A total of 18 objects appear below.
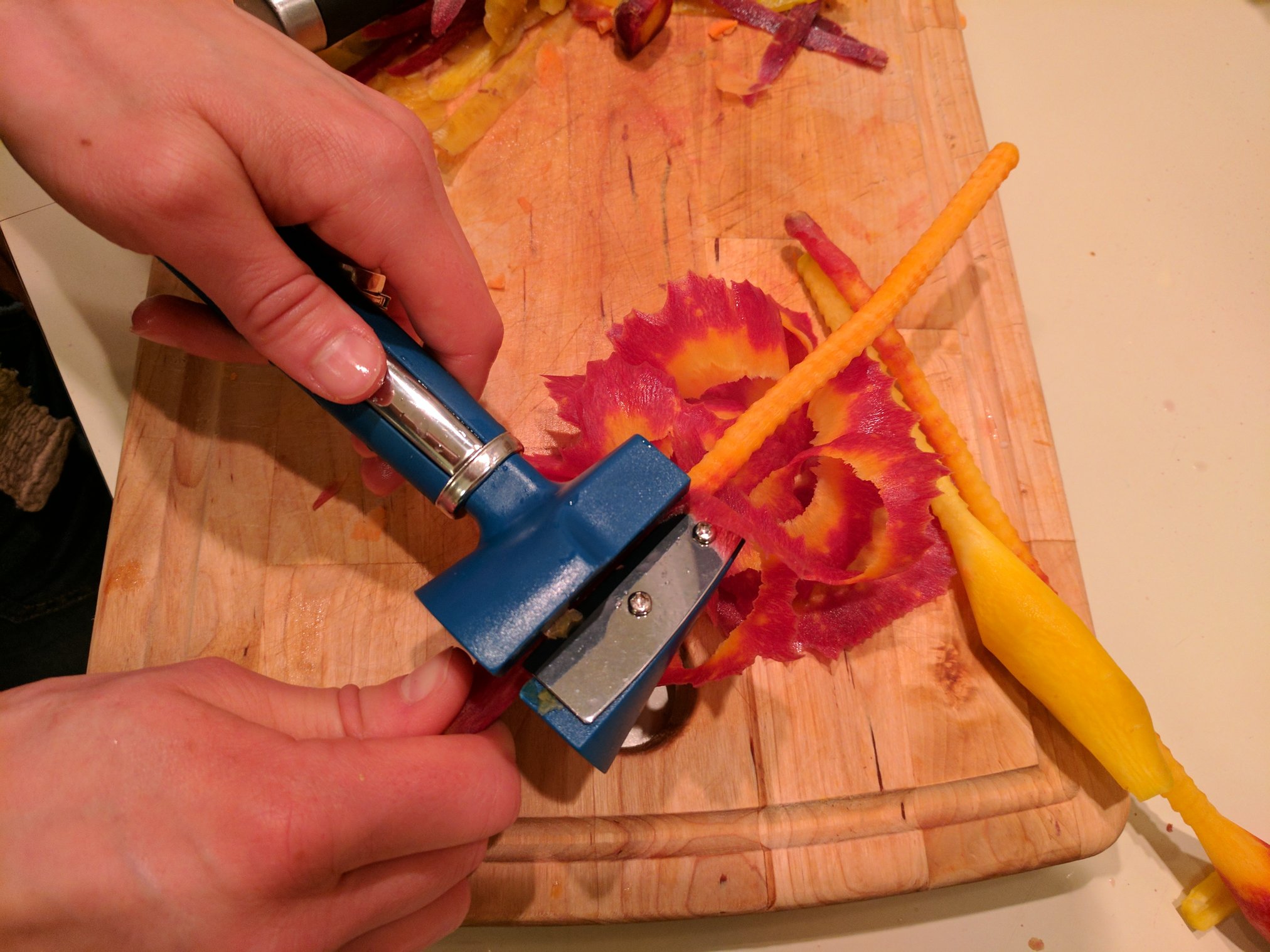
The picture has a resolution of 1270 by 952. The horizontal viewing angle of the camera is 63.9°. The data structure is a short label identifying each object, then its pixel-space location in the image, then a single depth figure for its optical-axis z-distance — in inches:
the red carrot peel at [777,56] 13.0
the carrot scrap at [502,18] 12.5
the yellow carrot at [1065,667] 9.7
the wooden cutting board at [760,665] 9.8
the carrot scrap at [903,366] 10.7
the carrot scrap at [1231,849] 9.9
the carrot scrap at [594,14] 12.9
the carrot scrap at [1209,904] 10.6
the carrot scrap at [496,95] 12.4
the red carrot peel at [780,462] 9.6
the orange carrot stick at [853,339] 9.3
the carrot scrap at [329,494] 10.9
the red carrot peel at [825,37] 13.1
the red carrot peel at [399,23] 12.6
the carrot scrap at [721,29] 13.2
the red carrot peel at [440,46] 12.7
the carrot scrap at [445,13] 12.2
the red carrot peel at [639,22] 12.4
